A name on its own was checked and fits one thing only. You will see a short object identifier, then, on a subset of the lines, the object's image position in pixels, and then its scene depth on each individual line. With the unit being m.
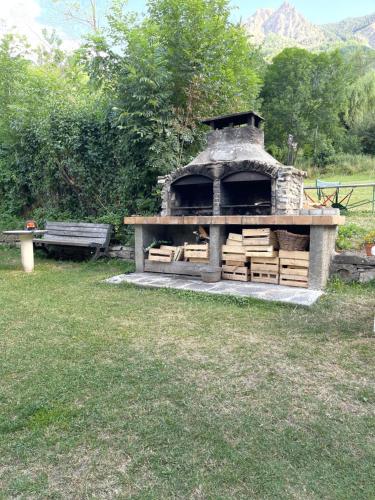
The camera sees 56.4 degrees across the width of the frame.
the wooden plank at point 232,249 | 4.82
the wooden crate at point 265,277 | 4.72
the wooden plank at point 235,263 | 4.89
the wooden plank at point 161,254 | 5.34
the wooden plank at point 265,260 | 4.68
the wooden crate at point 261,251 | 4.63
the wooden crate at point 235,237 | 4.86
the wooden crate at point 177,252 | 5.35
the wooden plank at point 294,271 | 4.45
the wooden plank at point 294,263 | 4.43
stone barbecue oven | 4.43
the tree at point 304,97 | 16.20
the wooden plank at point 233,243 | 4.87
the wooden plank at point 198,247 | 5.08
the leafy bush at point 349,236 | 4.95
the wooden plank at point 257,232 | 4.68
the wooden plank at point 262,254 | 4.63
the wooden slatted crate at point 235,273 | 4.88
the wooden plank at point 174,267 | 5.11
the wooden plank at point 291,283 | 4.47
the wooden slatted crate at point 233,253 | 4.84
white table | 5.61
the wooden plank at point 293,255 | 4.42
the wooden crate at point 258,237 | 4.67
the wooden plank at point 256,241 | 4.66
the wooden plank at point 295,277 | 4.47
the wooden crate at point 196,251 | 5.08
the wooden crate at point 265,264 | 4.68
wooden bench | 6.20
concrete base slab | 3.92
